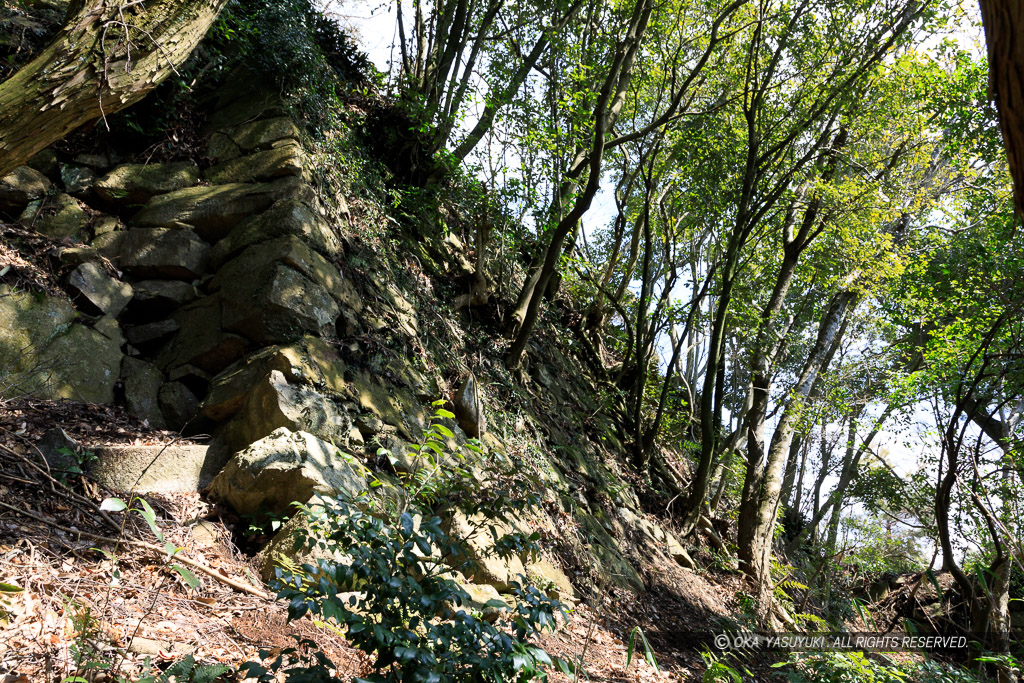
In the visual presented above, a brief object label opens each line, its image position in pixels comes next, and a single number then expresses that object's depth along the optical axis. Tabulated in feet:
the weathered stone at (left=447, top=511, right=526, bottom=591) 16.19
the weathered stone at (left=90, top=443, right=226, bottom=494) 13.38
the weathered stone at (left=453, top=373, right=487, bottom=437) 22.12
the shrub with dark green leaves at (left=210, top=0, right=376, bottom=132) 25.41
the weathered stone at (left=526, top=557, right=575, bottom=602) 18.99
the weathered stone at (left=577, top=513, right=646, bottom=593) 24.04
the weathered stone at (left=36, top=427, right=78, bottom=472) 12.60
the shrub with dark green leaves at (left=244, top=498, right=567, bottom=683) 6.57
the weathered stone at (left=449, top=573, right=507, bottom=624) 13.33
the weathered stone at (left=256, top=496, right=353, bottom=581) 12.41
